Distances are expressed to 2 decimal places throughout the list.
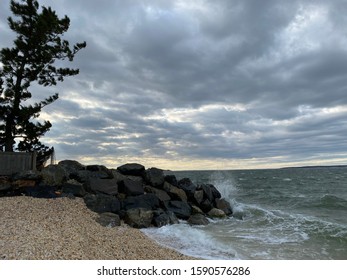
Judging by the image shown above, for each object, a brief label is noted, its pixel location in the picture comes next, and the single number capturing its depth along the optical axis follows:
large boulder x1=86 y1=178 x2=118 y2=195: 15.05
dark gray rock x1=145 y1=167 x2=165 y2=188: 17.95
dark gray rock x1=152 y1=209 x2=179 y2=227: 13.37
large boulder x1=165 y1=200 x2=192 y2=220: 15.84
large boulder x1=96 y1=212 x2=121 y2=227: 11.94
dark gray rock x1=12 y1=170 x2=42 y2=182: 15.40
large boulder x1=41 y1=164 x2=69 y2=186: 15.61
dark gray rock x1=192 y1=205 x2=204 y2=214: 17.19
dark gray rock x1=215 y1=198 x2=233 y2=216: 18.84
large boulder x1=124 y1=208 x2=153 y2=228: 12.88
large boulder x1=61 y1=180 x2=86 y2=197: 14.85
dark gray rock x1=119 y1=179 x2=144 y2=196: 15.75
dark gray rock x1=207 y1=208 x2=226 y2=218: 17.84
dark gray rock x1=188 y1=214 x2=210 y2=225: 15.19
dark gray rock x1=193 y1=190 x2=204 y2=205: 18.57
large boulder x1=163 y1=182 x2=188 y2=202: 17.91
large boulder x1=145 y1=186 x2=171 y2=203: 17.03
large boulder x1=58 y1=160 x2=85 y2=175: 17.11
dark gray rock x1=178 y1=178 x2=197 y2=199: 19.05
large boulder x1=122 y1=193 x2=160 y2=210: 14.45
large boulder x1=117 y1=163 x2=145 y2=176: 18.53
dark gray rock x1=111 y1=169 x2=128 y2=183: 17.07
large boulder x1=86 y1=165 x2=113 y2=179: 16.69
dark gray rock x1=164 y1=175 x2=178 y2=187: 19.47
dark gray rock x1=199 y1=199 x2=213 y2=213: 18.45
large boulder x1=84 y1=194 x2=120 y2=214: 13.44
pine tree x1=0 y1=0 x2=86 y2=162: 17.48
